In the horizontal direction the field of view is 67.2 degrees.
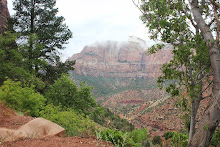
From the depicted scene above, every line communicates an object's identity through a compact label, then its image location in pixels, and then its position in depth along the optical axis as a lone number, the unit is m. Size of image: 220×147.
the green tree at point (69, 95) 12.04
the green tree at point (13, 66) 12.20
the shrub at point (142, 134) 27.10
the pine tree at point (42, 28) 14.49
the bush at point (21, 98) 8.68
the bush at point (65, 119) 7.45
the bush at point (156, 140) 27.33
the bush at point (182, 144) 6.35
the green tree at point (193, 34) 4.67
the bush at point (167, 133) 25.71
